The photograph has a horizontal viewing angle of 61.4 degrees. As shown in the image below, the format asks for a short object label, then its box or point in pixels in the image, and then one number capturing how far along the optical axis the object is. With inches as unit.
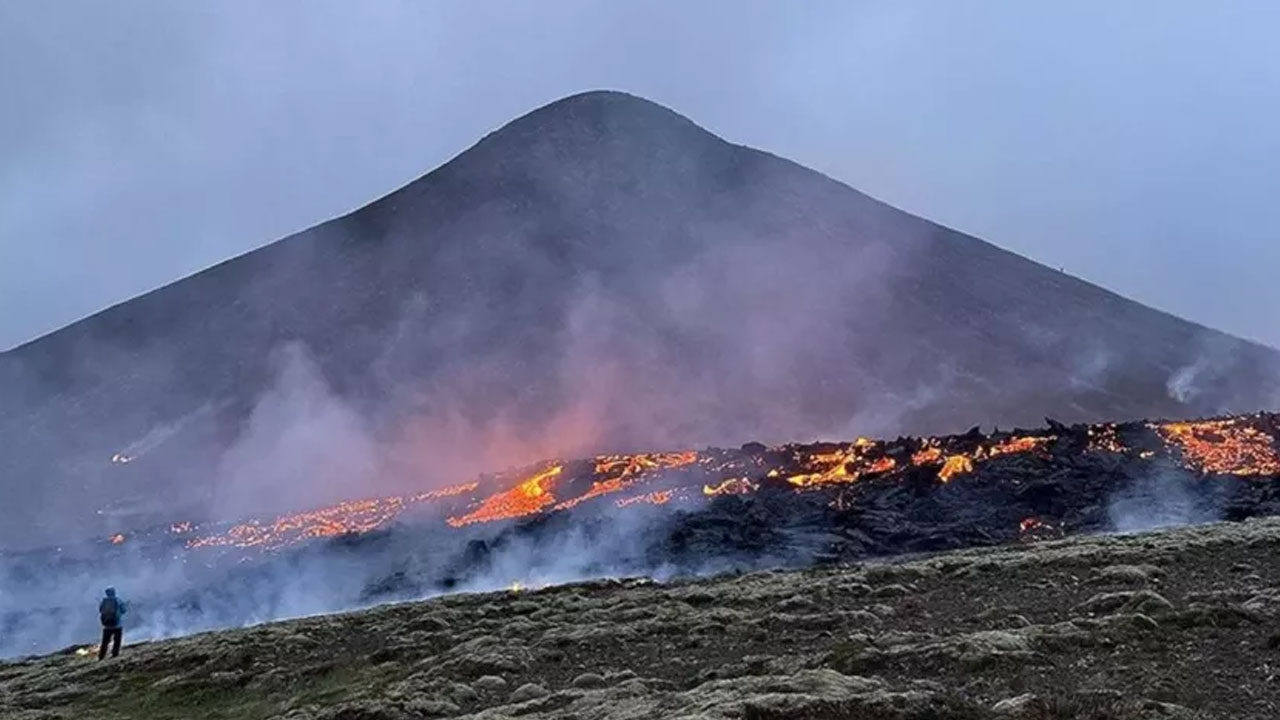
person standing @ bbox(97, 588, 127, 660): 1143.6
